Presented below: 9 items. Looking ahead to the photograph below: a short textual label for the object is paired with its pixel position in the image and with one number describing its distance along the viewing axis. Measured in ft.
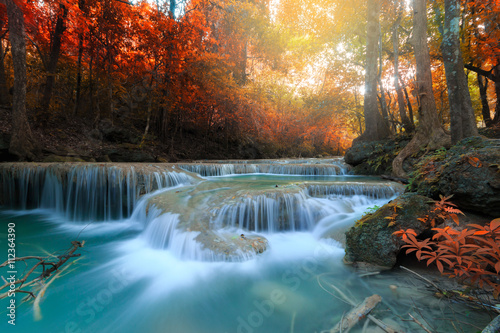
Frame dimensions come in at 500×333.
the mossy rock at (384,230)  8.54
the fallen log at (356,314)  5.84
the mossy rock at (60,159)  24.54
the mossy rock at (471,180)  8.20
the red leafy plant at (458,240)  4.34
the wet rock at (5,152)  22.29
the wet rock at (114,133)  35.76
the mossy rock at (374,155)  27.48
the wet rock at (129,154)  32.45
